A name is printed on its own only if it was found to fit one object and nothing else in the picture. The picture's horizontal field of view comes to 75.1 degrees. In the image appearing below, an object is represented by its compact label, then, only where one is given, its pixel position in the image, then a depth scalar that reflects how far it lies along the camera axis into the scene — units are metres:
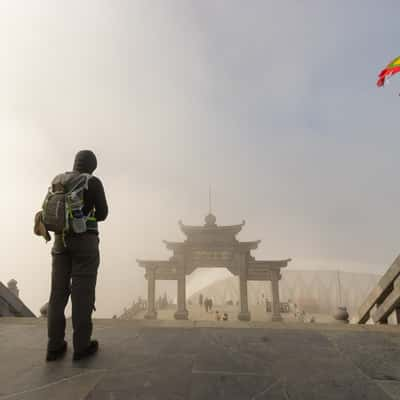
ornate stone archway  16.80
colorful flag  3.97
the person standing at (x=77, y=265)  1.83
